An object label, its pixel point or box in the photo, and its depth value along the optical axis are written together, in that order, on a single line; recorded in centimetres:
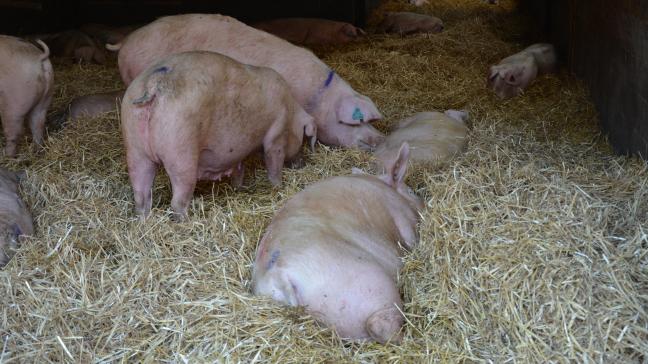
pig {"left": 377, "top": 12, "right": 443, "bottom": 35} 1120
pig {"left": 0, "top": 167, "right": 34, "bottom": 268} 412
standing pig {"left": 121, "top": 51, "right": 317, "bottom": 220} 430
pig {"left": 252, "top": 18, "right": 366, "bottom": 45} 1104
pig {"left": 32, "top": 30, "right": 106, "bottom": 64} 952
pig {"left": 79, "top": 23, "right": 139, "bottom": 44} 1043
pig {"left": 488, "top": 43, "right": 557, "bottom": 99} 775
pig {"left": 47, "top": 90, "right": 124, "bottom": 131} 661
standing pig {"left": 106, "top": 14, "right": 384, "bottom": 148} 619
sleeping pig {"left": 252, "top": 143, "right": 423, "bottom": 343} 328
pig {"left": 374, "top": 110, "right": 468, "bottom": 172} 550
